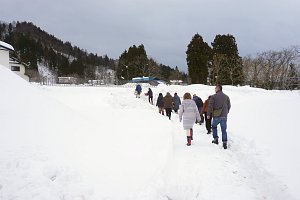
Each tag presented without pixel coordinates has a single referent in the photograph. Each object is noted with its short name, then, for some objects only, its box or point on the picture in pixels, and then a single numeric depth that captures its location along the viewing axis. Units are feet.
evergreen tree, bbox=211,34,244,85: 169.68
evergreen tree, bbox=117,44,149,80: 250.57
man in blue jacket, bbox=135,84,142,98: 101.91
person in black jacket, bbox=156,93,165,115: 66.18
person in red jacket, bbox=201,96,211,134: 37.93
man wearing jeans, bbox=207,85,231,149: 28.99
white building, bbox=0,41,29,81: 135.82
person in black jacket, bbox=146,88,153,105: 93.97
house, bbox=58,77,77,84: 199.72
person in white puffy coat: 30.91
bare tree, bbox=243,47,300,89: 188.17
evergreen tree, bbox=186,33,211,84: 176.55
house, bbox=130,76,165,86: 216.95
